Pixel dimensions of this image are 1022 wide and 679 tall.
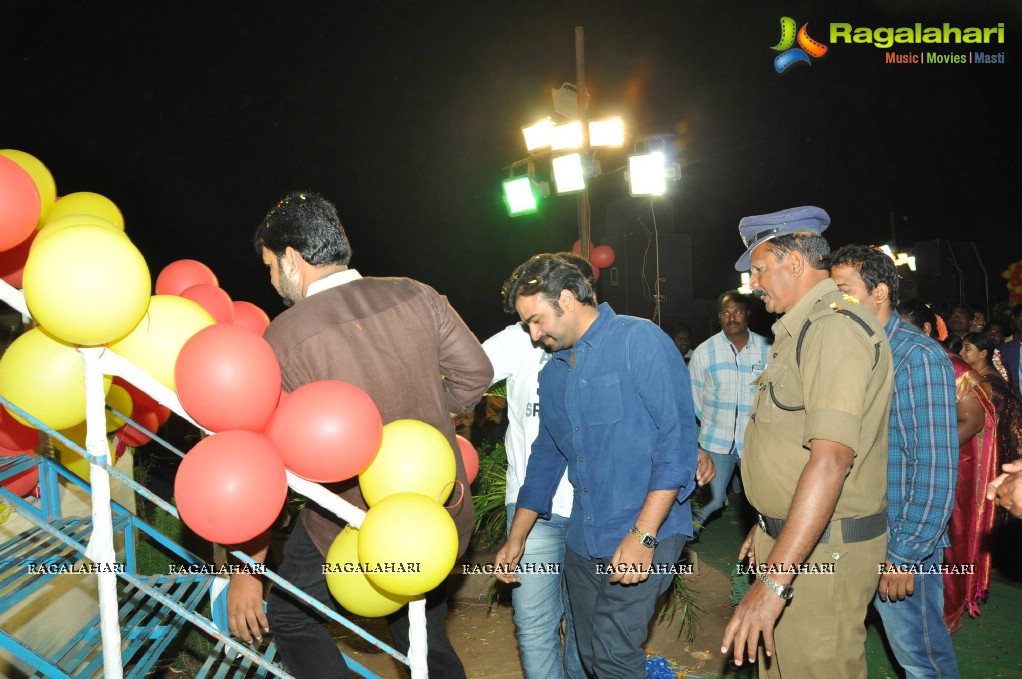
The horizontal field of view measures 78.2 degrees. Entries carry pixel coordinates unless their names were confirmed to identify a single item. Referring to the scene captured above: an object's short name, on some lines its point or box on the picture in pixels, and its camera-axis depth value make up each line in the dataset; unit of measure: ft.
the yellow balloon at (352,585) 5.73
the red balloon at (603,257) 37.29
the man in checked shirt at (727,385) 16.99
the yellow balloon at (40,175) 6.72
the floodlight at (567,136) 28.63
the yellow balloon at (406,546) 4.78
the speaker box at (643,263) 40.29
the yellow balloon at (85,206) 7.29
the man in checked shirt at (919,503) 7.82
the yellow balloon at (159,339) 5.25
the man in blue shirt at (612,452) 7.29
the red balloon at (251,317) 8.43
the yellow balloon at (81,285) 4.58
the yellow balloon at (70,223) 5.29
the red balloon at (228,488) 4.59
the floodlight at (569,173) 27.99
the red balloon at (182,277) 8.11
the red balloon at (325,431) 4.94
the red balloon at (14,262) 6.41
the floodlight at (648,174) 28.58
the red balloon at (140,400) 8.28
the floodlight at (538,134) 29.50
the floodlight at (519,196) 31.30
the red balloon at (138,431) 9.02
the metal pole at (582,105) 28.12
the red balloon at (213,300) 7.41
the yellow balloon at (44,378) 5.45
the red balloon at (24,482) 8.82
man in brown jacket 6.41
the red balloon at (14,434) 6.66
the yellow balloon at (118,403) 7.82
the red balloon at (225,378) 4.75
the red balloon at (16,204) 5.21
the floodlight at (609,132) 28.58
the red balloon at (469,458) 7.68
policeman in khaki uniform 5.95
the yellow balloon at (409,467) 5.53
